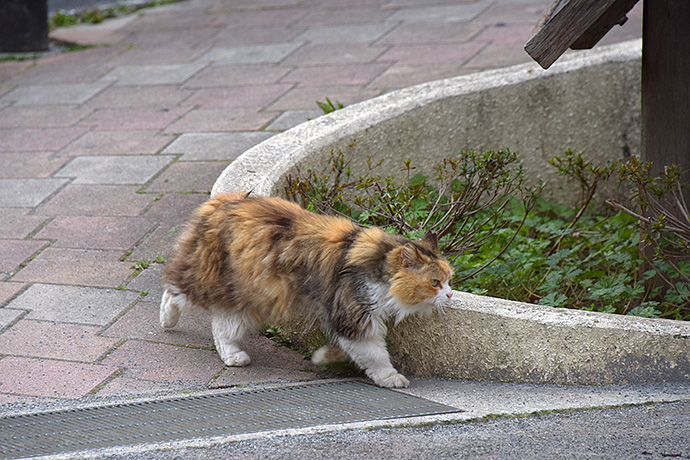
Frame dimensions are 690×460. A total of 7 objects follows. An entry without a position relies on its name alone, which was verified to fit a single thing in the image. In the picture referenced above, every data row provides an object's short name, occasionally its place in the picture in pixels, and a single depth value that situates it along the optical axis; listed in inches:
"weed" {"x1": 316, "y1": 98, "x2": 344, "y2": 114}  439.3
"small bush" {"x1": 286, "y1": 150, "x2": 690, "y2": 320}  303.9
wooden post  301.0
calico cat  265.7
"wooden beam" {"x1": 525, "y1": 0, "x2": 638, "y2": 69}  257.0
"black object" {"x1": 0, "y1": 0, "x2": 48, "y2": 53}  670.5
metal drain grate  237.8
